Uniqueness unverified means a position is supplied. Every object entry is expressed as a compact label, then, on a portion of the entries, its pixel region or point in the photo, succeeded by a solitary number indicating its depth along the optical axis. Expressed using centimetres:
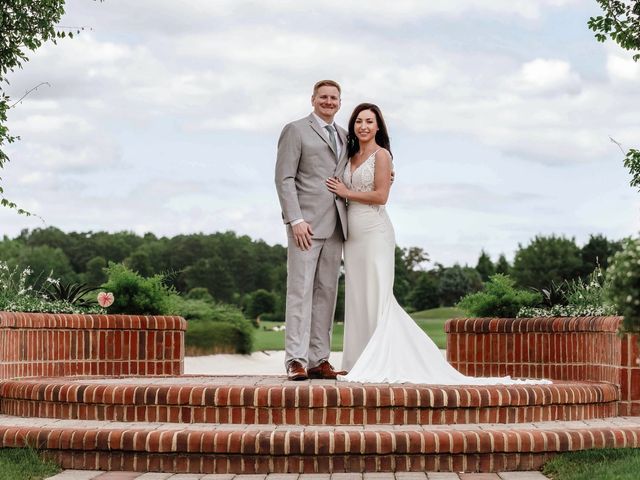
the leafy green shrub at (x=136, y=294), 1118
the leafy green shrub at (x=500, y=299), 1091
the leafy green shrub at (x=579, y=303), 949
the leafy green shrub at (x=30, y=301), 977
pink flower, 1083
